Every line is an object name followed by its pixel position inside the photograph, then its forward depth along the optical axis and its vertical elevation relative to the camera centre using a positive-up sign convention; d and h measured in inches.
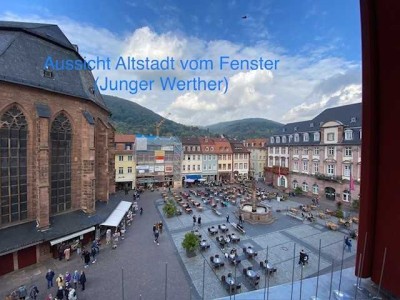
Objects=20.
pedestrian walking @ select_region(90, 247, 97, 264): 657.6 -292.3
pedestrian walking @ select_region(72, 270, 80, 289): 521.4 -292.3
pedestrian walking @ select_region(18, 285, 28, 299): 467.8 -288.0
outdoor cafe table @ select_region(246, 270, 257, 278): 524.9 -292.4
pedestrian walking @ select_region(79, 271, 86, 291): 509.4 -287.1
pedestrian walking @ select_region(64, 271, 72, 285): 520.0 -290.0
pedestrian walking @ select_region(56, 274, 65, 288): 492.5 -284.3
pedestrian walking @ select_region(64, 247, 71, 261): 651.5 -291.7
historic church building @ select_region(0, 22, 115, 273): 619.8 +11.9
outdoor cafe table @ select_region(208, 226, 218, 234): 836.1 -302.0
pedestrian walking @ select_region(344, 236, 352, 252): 707.1 -307.6
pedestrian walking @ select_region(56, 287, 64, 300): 468.8 -293.8
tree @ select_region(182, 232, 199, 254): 665.0 -273.3
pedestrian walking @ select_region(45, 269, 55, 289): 515.8 -285.3
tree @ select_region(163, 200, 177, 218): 1044.5 -282.6
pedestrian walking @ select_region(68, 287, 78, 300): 462.6 -290.6
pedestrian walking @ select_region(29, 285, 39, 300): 477.7 -295.0
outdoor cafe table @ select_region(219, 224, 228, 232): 871.3 -303.8
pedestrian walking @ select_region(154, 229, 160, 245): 774.7 -291.3
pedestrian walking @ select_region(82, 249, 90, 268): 617.9 -288.8
